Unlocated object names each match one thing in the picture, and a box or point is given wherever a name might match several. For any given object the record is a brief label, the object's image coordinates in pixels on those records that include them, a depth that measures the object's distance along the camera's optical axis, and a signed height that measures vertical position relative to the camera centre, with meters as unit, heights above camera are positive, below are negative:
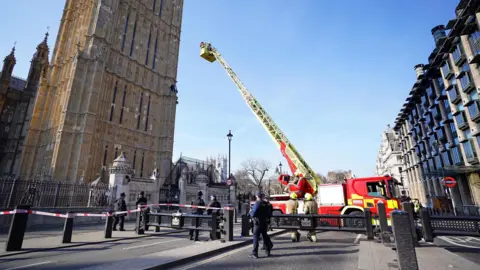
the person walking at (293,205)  9.59 -0.28
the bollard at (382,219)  7.49 -0.65
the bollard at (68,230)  8.22 -1.12
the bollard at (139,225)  10.13 -1.15
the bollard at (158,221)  9.87 -0.97
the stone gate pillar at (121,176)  15.84 +1.42
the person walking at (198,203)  9.99 -0.22
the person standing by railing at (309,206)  9.24 -0.30
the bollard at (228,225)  7.98 -0.91
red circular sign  15.90 +1.05
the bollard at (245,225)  9.29 -1.08
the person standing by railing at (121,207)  11.14 -0.44
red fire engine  11.25 +0.37
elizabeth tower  26.44 +13.57
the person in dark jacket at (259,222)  6.06 -0.63
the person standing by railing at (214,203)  9.95 -0.21
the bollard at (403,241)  3.66 -0.66
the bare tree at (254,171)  54.72 +6.49
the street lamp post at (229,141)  23.16 +5.54
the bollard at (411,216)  7.16 -0.55
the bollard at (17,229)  6.84 -0.93
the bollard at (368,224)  8.08 -0.87
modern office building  22.00 +9.80
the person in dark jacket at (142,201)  11.17 -0.16
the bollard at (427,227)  7.10 -0.84
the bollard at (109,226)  9.28 -1.10
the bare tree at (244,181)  66.68 +4.75
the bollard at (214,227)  8.10 -1.00
